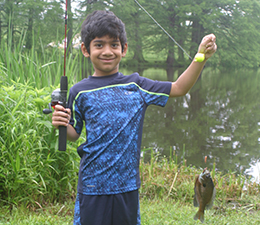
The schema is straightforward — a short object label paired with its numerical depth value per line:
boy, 1.60
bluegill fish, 1.94
